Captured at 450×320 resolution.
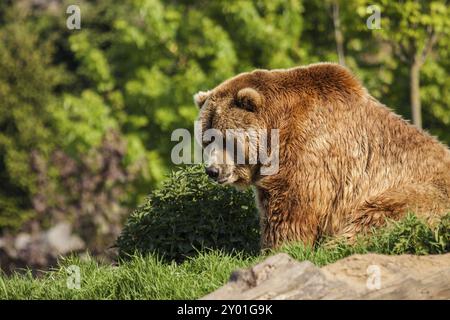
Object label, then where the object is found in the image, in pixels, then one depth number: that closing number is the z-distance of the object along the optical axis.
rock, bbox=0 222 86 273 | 37.81
